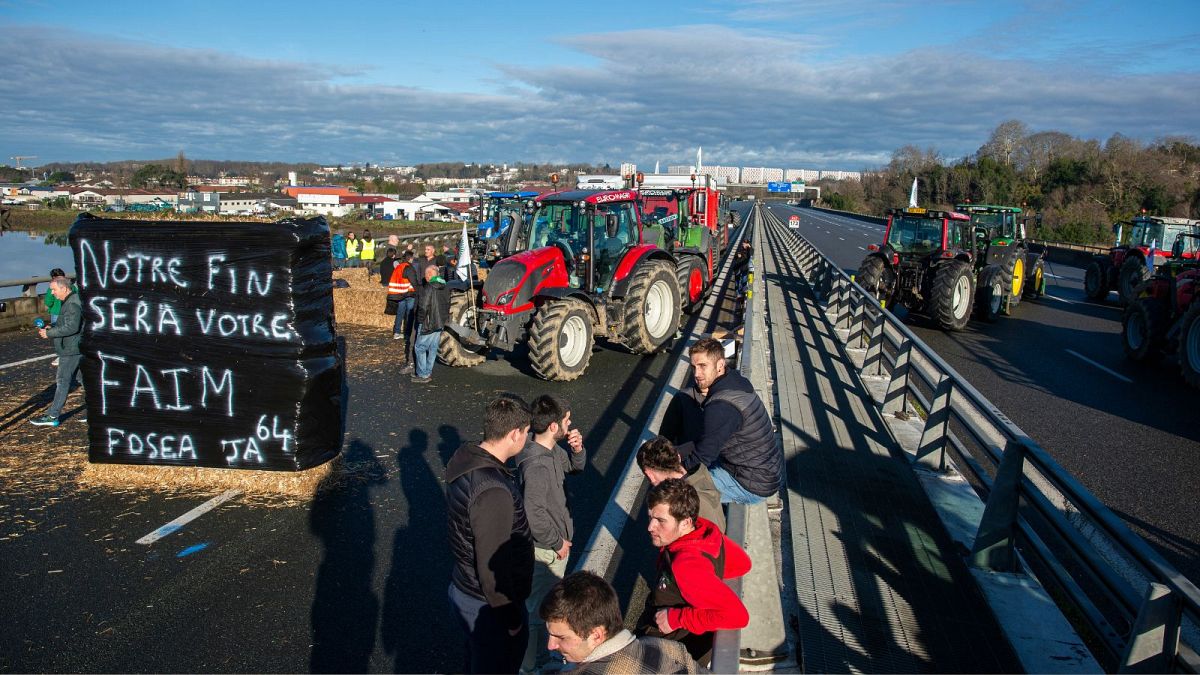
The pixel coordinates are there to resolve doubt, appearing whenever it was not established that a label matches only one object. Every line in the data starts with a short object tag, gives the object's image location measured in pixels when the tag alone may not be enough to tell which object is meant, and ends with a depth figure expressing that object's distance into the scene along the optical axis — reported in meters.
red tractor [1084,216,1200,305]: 18.95
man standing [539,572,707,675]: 2.59
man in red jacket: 3.04
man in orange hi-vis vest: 12.65
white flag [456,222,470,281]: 10.89
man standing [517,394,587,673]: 3.91
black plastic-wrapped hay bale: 6.41
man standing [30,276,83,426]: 8.12
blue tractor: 12.30
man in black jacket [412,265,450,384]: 10.18
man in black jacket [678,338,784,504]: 4.49
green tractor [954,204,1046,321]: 16.58
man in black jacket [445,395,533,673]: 3.29
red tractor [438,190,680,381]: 10.26
